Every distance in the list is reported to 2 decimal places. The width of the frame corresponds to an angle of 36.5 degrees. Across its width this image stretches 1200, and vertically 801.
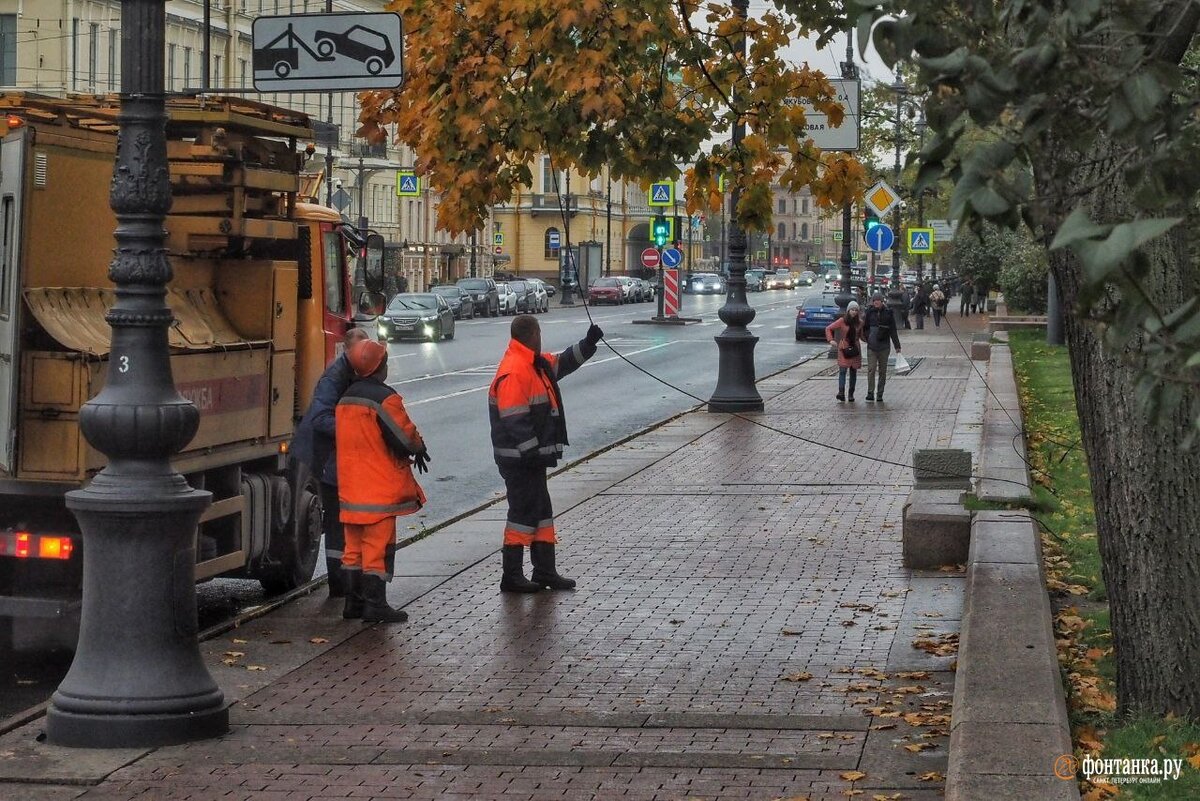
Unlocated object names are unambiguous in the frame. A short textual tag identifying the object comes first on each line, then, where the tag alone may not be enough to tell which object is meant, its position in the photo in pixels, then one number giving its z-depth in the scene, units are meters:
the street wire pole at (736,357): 25.72
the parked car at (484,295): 70.94
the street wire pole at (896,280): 52.12
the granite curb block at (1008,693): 5.68
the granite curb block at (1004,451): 13.55
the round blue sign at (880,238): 38.84
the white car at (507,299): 73.88
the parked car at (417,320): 49.09
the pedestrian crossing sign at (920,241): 49.56
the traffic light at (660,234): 50.29
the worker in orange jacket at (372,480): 9.96
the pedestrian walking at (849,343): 27.98
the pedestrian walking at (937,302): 61.37
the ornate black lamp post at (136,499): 7.12
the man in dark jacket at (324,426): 10.30
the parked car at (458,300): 66.50
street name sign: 26.48
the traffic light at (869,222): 38.95
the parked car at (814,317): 53.38
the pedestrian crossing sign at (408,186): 62.06
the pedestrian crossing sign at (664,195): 44.50
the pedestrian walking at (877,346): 28.34
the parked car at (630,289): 90.88
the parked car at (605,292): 86.38
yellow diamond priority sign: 33.50
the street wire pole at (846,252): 46.25
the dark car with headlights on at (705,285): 112.50
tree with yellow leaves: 9.97
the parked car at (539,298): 78.19
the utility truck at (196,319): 8.94
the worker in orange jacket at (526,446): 10.87
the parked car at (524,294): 76.81
